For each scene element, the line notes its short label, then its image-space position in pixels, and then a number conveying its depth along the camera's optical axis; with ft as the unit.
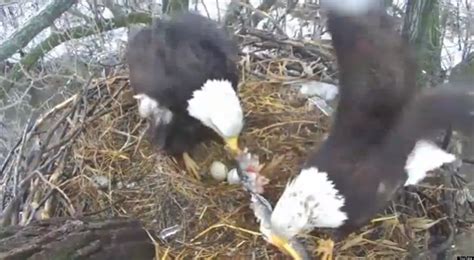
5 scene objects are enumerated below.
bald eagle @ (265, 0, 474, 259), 4.45
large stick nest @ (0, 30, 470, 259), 5.78
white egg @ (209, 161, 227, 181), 6.50
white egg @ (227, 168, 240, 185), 6.20
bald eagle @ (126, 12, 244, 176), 6.16
